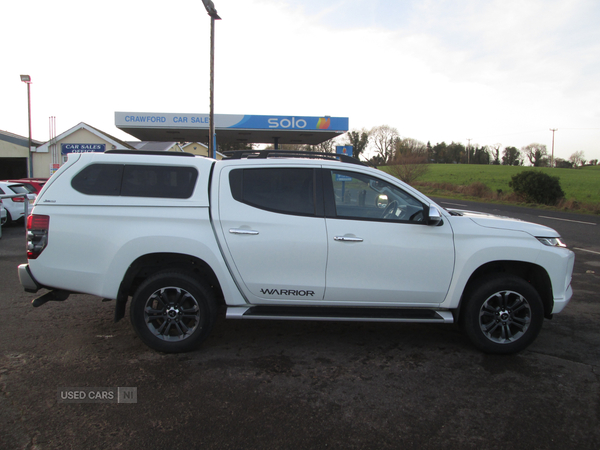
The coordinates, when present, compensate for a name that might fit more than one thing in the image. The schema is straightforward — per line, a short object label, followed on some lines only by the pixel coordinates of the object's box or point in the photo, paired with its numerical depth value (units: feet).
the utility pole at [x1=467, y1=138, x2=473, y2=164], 339.16
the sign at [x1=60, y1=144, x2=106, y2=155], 69.87
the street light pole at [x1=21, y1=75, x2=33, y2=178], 80.07
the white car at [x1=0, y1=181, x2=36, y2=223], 43.60
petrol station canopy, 65.98
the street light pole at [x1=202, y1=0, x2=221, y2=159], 43.70
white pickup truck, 13.08
